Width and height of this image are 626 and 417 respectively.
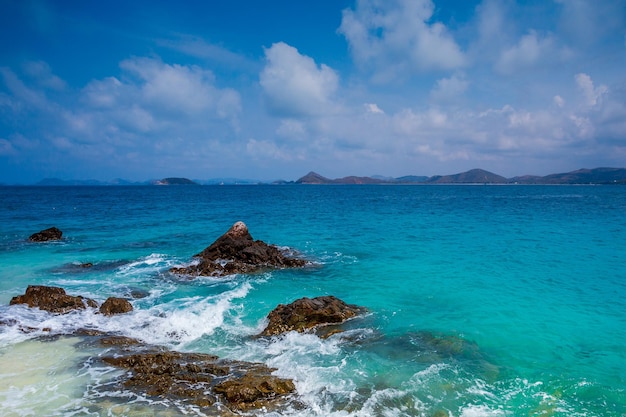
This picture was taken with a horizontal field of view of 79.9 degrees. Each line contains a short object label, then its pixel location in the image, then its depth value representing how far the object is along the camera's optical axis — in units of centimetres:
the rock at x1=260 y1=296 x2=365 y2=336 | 1549
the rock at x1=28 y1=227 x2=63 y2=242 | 3700
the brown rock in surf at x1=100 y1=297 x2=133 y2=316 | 1703
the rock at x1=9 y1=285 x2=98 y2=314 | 1692
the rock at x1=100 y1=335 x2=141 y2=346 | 1370
